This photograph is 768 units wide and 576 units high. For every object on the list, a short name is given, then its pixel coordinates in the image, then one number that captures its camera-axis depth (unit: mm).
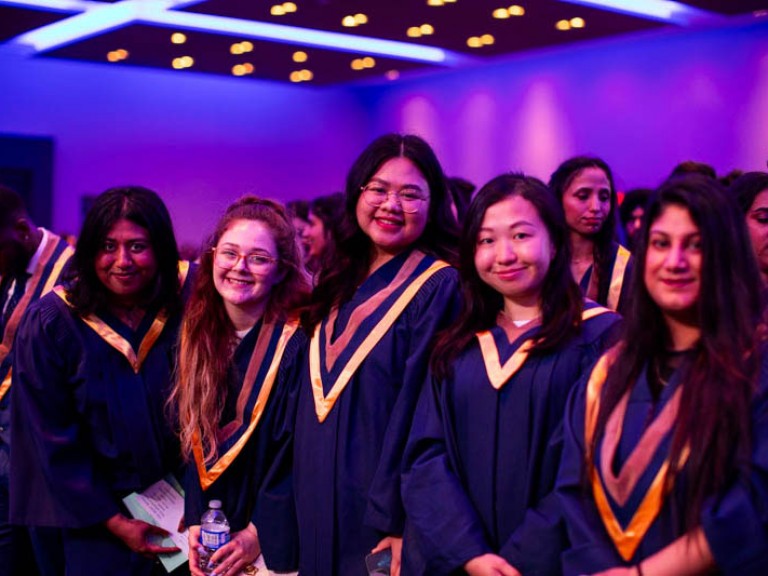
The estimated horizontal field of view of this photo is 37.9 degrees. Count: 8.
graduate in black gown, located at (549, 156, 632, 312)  4730
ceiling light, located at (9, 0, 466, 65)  9789
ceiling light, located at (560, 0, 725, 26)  9359
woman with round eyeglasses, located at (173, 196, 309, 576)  3506
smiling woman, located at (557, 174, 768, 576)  2332
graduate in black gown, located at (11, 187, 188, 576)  3750
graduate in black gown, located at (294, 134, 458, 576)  3311
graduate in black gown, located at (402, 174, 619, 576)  2814
